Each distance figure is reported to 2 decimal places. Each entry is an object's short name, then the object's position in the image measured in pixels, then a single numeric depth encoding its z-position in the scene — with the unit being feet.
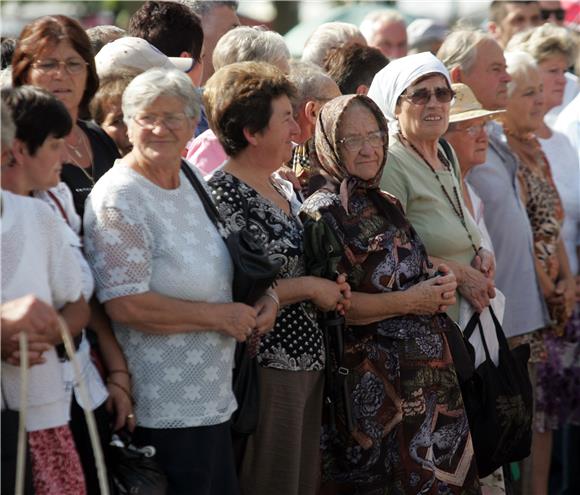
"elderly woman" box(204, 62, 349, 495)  29.81
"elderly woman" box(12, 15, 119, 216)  28.32
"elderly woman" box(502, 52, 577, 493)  44.16
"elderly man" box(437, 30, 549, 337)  42.24
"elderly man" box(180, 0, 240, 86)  45.55
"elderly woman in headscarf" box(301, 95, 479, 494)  31.32
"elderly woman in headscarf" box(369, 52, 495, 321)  34.99
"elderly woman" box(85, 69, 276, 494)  26.00
